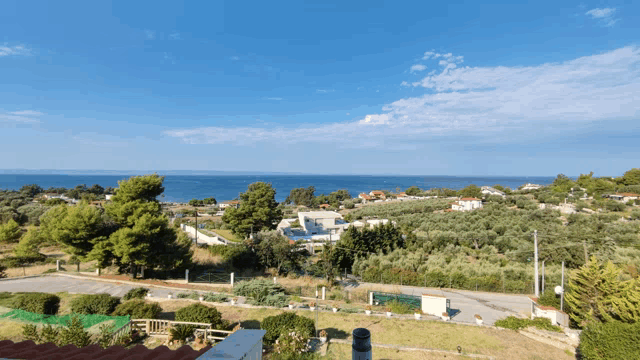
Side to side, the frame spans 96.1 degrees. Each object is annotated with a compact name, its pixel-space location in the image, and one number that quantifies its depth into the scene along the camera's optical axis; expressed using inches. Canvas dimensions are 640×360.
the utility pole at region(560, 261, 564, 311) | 551.0
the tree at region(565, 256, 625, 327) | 434.6
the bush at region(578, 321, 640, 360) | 314.0
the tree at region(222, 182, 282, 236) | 1230.3
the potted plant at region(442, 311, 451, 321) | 534.0
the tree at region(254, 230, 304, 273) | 867.4
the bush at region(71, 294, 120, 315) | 477.1
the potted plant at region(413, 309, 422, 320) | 534.6
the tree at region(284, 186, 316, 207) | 3148.9
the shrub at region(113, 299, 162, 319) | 440.8
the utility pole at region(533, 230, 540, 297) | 702.5
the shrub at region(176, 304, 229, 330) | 425.1
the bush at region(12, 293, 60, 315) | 501.8
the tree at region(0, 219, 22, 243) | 1056.0
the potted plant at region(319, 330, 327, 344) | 413.9
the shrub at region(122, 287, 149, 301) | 579.0
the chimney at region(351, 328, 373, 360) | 103.6
